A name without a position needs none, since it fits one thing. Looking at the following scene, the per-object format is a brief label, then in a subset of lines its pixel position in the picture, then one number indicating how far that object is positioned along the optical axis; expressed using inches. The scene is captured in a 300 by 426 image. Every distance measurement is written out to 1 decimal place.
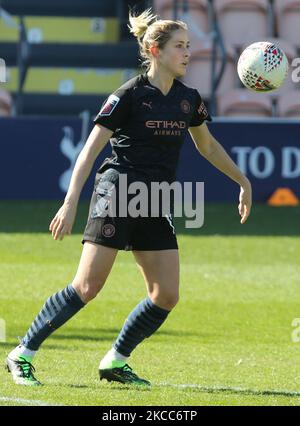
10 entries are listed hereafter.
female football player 249.6
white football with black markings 264.7
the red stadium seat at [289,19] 727.7
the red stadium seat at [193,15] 704.0
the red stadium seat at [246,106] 673.6
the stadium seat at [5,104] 665.0
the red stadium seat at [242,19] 729.0
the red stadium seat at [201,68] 700.7
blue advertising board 594.2
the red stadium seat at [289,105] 668.7
